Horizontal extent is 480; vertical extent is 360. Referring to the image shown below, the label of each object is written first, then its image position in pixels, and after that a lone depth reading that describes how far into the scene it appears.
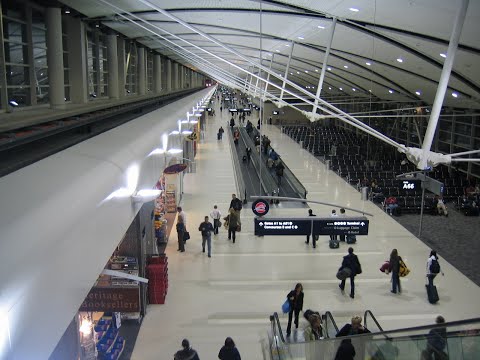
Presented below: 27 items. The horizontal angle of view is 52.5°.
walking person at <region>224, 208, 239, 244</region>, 14.20
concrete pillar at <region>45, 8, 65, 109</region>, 11.12
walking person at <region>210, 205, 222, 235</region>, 14.99
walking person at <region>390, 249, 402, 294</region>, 11.03
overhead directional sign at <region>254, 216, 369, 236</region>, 10.98
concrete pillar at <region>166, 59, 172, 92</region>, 37.14
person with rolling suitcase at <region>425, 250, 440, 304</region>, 10.54
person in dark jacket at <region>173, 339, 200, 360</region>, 7.07
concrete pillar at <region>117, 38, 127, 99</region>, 18.98
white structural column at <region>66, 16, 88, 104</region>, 13.19
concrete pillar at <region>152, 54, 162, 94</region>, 30.20
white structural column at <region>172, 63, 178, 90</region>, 42.88
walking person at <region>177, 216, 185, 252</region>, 13.38
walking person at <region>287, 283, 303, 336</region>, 9.13
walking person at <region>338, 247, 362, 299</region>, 10.71
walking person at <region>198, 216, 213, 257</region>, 12.92
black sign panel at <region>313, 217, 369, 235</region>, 11.16
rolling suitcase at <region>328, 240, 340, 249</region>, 14.15
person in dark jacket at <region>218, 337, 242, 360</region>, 7.45
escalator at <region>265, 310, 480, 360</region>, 4.33
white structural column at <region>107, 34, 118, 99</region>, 17.50
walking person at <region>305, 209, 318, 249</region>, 14.06
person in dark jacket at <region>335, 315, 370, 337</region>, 7.63
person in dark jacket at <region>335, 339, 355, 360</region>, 6.54
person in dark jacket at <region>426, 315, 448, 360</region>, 4.39
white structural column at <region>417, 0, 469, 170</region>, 6.59
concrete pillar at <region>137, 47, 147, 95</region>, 24.50
